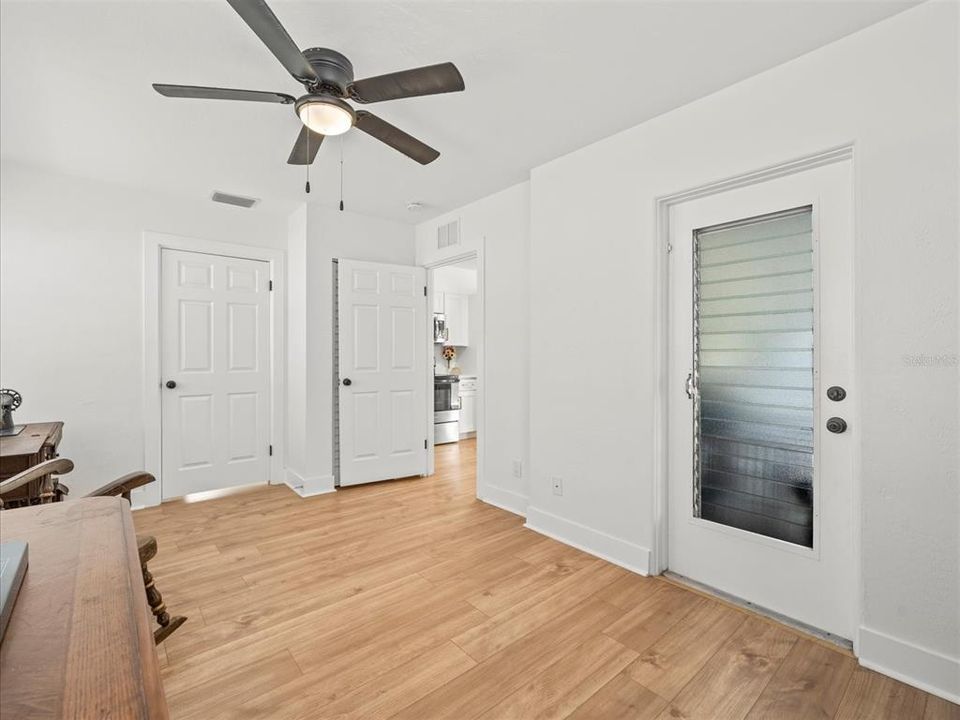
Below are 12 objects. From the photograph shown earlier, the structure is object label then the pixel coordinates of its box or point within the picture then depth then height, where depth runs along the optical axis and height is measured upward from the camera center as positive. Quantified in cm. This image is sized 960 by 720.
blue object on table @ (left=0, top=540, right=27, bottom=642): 73 -38
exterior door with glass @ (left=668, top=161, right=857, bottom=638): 201 -18
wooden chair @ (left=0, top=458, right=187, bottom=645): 141 -53
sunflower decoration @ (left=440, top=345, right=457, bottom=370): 676 +10
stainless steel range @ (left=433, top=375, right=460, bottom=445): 603 -66
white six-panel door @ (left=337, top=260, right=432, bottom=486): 420 -11
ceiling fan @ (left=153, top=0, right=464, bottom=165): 161 +110
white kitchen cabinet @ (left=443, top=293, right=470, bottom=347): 662 +61
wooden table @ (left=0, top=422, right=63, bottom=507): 208 -44
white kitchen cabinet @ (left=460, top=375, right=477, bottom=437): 650 -65
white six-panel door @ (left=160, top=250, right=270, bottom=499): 383 -11
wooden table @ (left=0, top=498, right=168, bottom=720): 55 -41
